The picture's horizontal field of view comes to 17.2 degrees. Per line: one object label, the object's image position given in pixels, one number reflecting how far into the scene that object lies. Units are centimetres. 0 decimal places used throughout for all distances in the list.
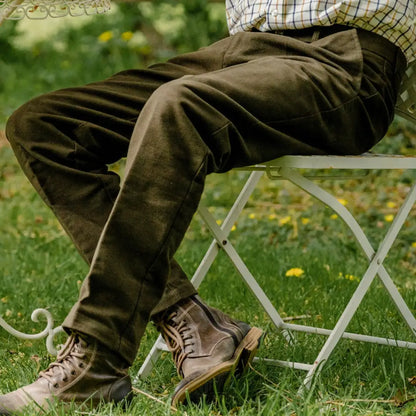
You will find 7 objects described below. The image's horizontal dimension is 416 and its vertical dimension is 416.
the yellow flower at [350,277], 535
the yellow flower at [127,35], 1103
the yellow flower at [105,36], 1119
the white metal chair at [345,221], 342
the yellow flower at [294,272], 540
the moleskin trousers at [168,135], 303
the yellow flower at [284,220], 692
